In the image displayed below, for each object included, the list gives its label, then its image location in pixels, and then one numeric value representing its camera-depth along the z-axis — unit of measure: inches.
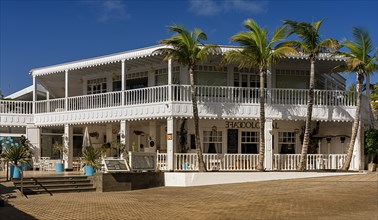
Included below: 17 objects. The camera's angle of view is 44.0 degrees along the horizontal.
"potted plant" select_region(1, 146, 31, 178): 714.2
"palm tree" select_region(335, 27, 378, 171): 825.5
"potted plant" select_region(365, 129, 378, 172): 882.8
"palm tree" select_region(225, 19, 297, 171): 791.1
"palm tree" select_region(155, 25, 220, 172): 791.7
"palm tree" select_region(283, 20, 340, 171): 801.6
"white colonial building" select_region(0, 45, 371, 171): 848.3
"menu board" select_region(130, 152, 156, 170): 749.3
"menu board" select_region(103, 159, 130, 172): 708.7
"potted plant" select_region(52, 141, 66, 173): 916.6
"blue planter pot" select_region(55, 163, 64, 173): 914.4
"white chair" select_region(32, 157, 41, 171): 1007.4
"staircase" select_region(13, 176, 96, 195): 654.5
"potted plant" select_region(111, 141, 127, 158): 865.5
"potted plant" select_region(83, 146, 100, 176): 756.0
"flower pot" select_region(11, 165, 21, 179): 714.2
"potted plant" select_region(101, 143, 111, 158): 887.4
